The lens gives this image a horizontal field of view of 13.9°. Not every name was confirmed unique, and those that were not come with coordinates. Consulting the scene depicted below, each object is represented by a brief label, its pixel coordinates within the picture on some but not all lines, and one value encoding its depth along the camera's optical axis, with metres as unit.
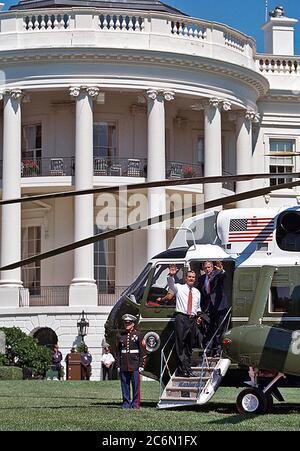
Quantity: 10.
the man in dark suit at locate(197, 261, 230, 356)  18.80
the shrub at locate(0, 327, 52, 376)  38.84
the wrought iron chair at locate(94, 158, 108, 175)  46.06
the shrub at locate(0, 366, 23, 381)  34.97
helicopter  16.94
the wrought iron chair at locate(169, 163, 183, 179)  47.06
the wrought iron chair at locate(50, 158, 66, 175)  45.88
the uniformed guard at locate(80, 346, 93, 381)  39.79
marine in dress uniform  18.73
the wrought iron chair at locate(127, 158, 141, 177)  46.25
